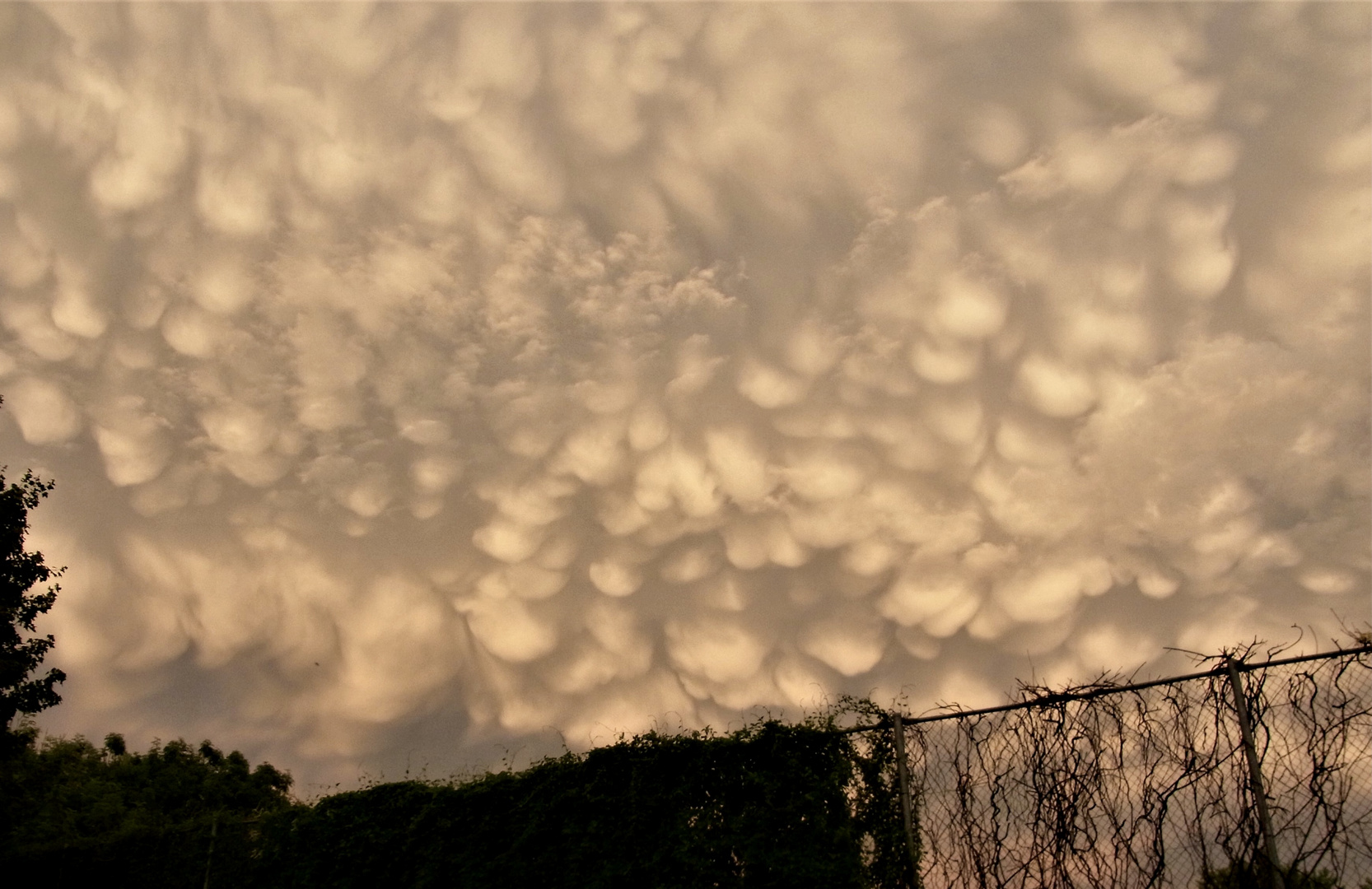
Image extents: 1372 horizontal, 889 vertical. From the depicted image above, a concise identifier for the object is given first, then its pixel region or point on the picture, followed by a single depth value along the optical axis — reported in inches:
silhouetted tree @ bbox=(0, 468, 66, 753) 609.9
